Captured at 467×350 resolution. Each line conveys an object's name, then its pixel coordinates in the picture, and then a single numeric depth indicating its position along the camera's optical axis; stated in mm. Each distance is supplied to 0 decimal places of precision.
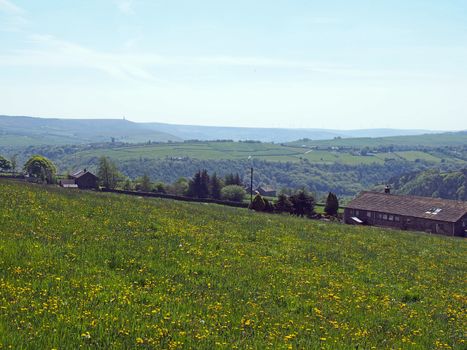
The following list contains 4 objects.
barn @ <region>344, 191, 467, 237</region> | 71312
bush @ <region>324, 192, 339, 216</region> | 80562
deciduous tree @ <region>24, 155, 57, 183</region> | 134650
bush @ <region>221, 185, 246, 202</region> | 116594
